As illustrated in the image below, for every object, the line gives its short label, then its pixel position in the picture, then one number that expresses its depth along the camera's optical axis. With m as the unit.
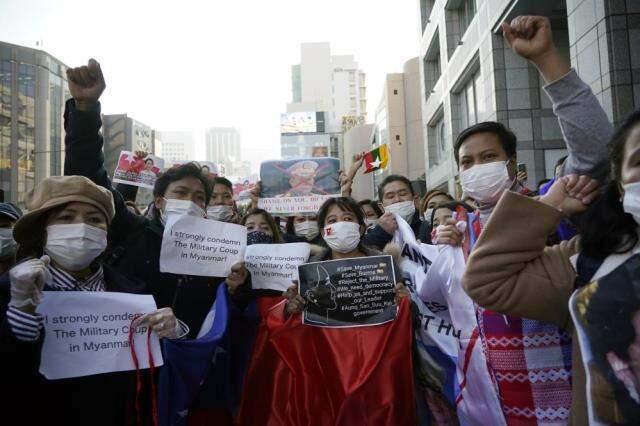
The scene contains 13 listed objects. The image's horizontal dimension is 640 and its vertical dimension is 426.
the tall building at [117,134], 62.88
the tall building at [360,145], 61.35
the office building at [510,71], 6.73
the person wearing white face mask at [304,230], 5.12
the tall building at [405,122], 41.16
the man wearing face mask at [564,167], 1.87
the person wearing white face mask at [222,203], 4.47
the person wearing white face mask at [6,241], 2.95
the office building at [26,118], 43.78
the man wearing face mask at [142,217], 2.84
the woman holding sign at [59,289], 1.90
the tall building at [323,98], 89.44
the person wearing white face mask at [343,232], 3.43
